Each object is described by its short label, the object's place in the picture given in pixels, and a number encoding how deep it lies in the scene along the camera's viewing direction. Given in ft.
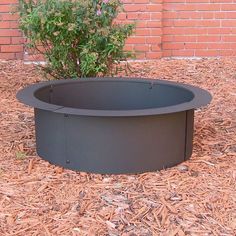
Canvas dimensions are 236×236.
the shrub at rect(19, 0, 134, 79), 16.81
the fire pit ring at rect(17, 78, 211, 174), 11.54
